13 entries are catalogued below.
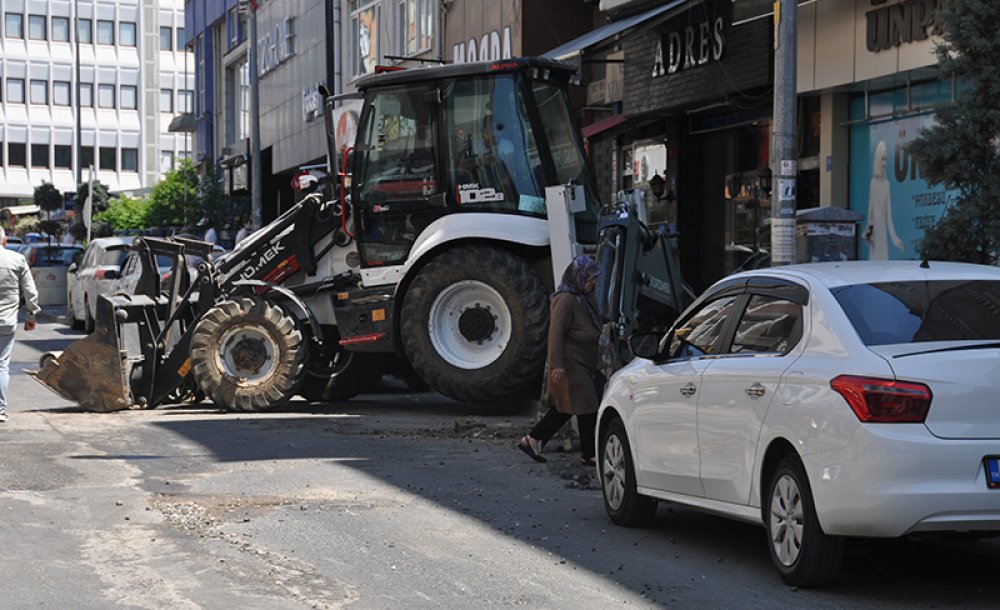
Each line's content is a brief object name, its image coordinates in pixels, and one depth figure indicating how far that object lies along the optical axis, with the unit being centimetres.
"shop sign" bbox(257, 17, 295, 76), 4775
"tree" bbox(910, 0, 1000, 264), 1226
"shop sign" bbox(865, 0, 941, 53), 1777
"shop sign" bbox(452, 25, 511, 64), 2938
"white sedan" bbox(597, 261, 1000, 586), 715
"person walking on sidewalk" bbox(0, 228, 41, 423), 1599
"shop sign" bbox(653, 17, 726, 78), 2300
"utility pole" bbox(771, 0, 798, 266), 1511
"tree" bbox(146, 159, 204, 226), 5749
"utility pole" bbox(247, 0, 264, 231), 3855
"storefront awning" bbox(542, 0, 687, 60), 2078
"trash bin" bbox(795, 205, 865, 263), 1631
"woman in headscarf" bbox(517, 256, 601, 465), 1253
